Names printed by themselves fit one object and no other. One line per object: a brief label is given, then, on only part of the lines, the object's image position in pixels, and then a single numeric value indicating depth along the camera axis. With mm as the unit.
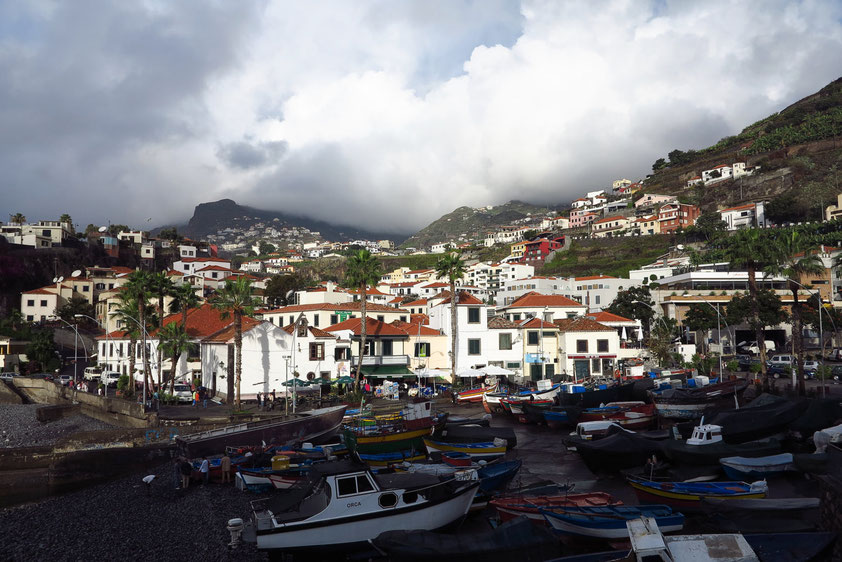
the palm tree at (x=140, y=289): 49625
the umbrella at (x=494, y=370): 59006
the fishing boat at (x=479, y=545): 15250
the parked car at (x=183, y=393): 49531
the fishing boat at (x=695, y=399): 39500
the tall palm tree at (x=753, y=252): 44562
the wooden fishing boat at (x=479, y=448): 28938
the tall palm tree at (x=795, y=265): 41344
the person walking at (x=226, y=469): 28930
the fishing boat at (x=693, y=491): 19859
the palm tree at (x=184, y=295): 54200
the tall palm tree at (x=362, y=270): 55125
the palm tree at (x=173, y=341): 51531
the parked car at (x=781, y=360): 59688
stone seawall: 39469
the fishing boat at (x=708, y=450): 25859
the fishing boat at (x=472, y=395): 52438
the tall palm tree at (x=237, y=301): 41469
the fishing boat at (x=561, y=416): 40594
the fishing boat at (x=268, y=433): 31531
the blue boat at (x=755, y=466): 24000
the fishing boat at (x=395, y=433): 31234
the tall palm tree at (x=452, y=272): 58281
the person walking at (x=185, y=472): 28281
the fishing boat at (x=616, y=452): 26938
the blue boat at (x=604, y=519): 16766
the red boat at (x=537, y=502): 18750
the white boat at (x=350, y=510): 18000
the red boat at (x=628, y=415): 38416
